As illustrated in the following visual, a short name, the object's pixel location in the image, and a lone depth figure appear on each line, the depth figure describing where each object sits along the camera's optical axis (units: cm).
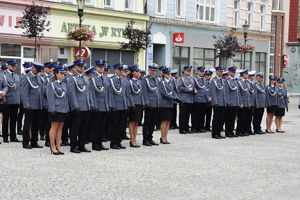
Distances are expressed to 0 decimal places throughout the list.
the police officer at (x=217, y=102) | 1938
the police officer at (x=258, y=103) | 2114
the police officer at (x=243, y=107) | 2022
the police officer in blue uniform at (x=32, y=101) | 1543
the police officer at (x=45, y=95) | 1563
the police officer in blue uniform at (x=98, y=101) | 1552
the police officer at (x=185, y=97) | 2063
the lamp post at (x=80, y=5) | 2580
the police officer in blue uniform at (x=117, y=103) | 1590
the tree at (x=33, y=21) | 2730
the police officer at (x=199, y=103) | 2095
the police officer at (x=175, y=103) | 2038
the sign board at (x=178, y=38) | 3794
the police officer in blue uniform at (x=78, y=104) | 1487
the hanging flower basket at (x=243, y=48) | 3922
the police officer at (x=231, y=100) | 1969
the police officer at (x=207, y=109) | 2133
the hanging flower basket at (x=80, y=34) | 2772
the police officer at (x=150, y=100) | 1691
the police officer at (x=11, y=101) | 1678
